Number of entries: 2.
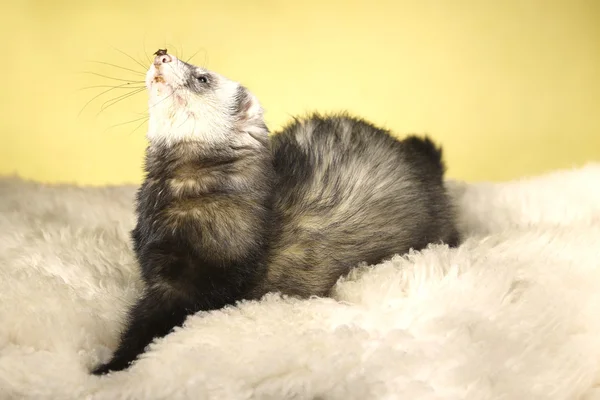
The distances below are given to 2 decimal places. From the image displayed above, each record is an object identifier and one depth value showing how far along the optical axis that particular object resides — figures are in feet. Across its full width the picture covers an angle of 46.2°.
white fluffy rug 2.30
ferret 2.96
